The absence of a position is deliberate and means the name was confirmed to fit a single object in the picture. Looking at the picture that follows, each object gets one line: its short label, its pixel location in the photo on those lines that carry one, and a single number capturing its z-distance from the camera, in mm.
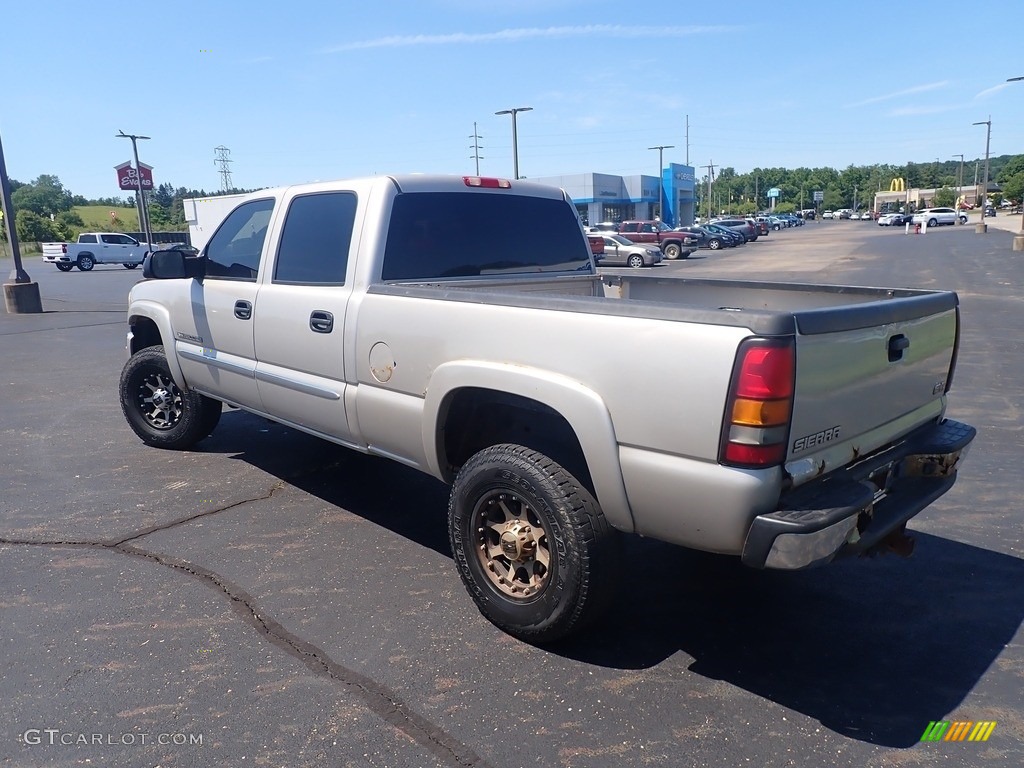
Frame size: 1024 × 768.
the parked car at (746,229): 53094
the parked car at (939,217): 68812
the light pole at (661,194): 80875
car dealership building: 71500
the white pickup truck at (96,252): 37719
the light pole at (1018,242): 29531
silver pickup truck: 2662
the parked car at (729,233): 48594
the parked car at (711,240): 46906
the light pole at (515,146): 43125
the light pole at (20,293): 16986
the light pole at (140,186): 49200
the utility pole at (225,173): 86500
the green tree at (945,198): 116938
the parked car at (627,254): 32512
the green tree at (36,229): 64656
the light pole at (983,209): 46219
